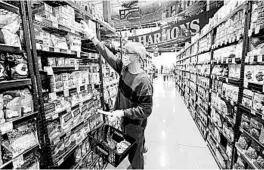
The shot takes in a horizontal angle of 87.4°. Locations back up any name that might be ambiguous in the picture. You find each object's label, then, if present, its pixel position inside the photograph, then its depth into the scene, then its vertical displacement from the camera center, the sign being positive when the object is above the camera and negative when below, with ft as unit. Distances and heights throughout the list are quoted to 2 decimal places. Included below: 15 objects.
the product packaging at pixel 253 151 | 5.13 -3.13
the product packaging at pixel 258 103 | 4.78 -1.26
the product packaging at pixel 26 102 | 3.52 -0.78
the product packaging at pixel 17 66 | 3.31 +0.14
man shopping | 4.99 -0.85
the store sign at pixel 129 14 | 23.06 +9.75
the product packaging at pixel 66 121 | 4.87 -1.84
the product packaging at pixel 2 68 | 3.14 +0.09
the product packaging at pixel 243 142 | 5.59 -3.05
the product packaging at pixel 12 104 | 3.26 -0.77
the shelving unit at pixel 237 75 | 5.05 -0.38
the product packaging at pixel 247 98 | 5.31 -1.22
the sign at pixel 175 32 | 22.15 +7.49
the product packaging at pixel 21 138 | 3.34 -1.71
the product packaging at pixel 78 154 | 5.61 -3.44
